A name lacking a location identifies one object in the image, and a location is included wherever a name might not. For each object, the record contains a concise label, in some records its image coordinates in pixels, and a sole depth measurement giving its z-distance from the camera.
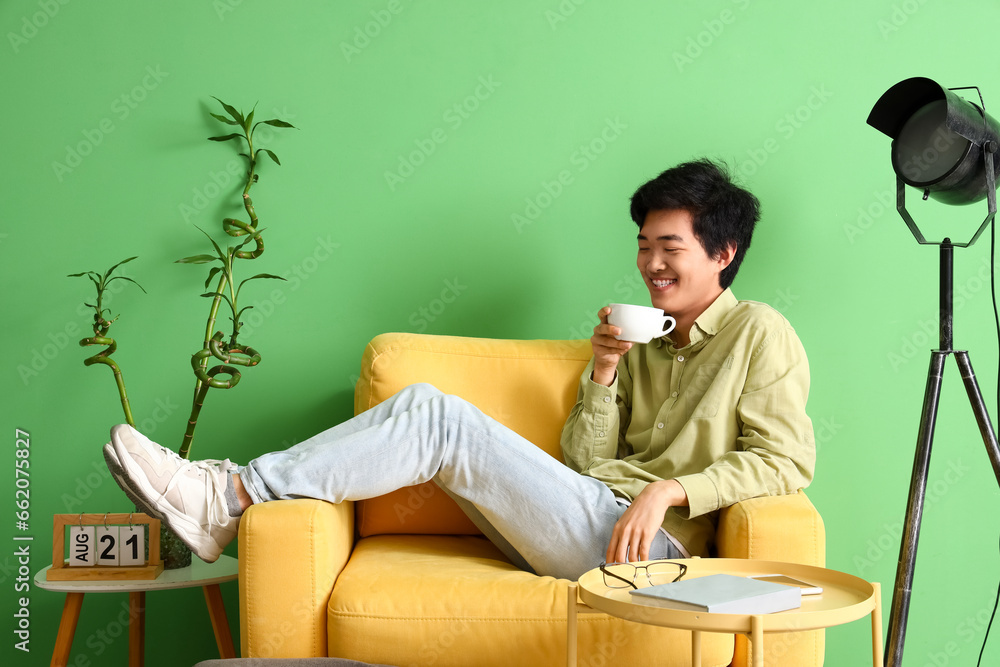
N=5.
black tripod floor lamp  1.59
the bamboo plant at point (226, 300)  1.97
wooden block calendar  1.74
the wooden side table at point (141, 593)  1.70
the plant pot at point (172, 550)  1.81
